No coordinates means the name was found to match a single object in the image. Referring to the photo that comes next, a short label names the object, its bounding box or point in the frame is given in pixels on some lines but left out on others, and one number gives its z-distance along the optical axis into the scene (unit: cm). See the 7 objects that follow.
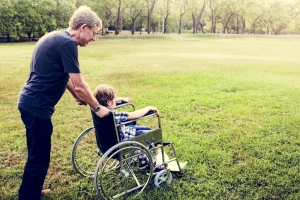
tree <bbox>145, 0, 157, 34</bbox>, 4547
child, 282
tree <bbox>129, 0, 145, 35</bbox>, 4381
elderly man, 236
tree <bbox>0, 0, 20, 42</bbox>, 3028
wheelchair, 275
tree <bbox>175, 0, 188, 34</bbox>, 5181
